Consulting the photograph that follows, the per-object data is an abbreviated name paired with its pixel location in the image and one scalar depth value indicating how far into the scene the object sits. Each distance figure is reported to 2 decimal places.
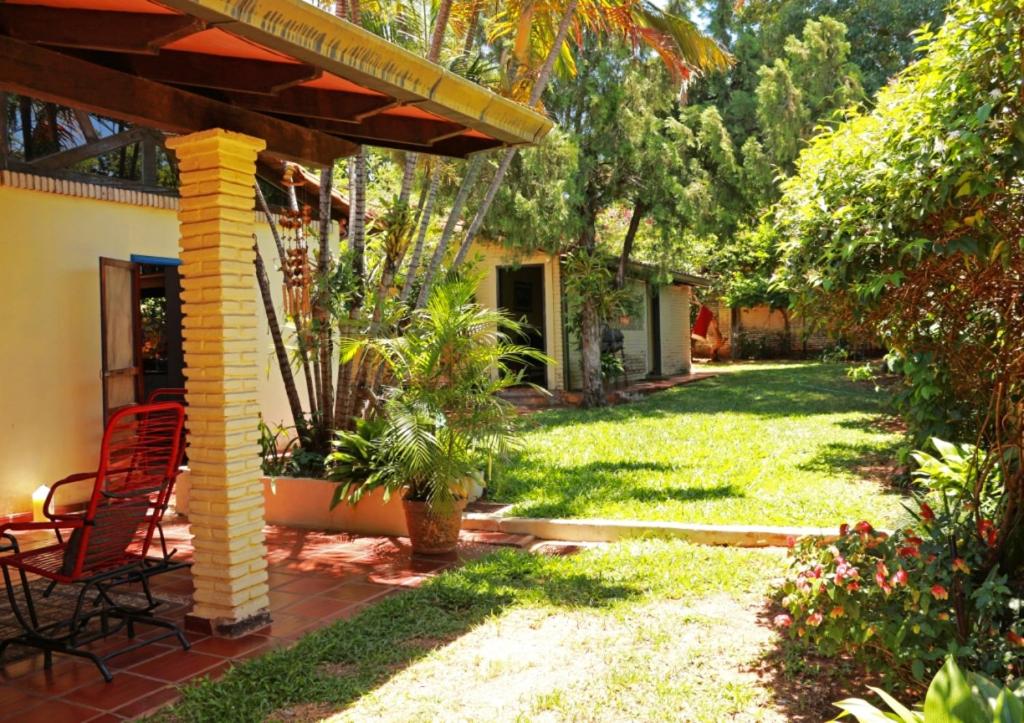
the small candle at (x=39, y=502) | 7.21
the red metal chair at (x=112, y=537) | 4.05
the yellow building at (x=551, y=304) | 17.50
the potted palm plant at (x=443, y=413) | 5.84
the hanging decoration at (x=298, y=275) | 7.01
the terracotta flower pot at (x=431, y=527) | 5.96
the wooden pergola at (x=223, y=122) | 3.78
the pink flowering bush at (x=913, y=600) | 3.17
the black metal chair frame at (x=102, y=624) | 4.02
